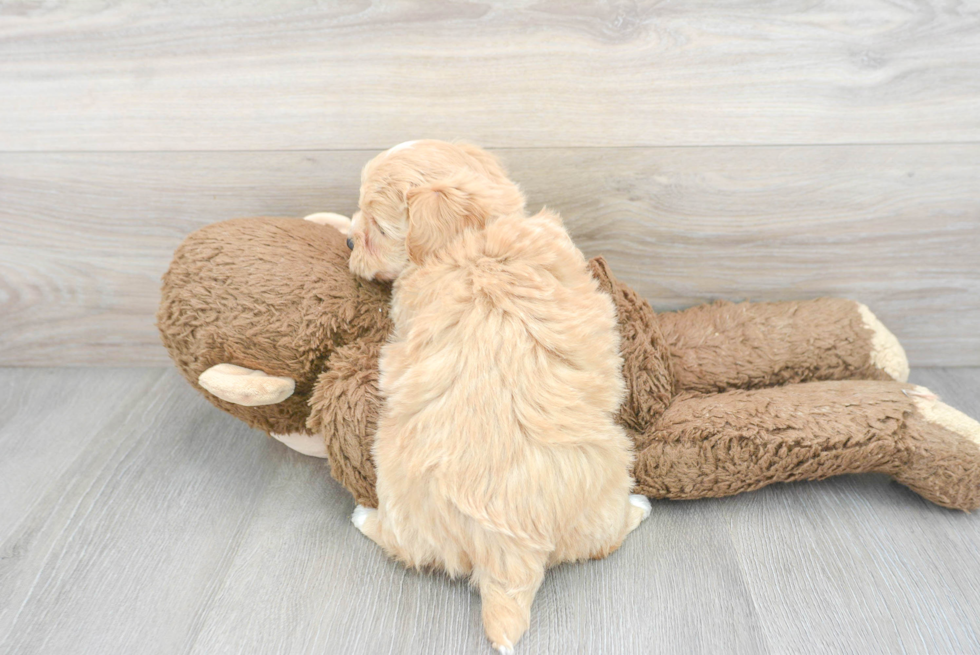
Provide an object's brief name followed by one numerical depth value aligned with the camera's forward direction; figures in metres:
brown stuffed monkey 0.88
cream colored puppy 0.74
